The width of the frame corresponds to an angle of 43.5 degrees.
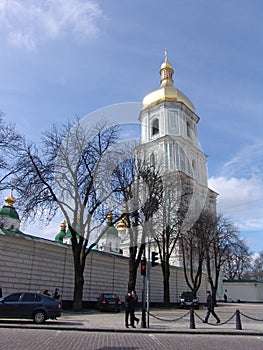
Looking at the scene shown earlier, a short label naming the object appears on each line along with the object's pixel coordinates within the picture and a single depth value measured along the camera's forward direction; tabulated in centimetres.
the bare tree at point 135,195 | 2545
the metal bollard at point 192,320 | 1456
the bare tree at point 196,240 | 3661
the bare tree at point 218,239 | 3800
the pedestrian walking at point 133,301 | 1464
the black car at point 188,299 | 3392
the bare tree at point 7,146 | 2003
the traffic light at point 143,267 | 1514
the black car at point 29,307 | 1477
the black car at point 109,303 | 2498
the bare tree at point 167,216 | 2983
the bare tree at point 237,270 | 6888
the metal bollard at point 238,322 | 1448
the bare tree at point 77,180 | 2180
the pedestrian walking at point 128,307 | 1449
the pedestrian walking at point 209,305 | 1711
